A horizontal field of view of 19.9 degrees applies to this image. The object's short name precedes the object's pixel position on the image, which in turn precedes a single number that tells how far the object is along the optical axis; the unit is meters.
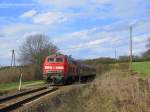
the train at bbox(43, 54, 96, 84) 39.47
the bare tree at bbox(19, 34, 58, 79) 81.24
